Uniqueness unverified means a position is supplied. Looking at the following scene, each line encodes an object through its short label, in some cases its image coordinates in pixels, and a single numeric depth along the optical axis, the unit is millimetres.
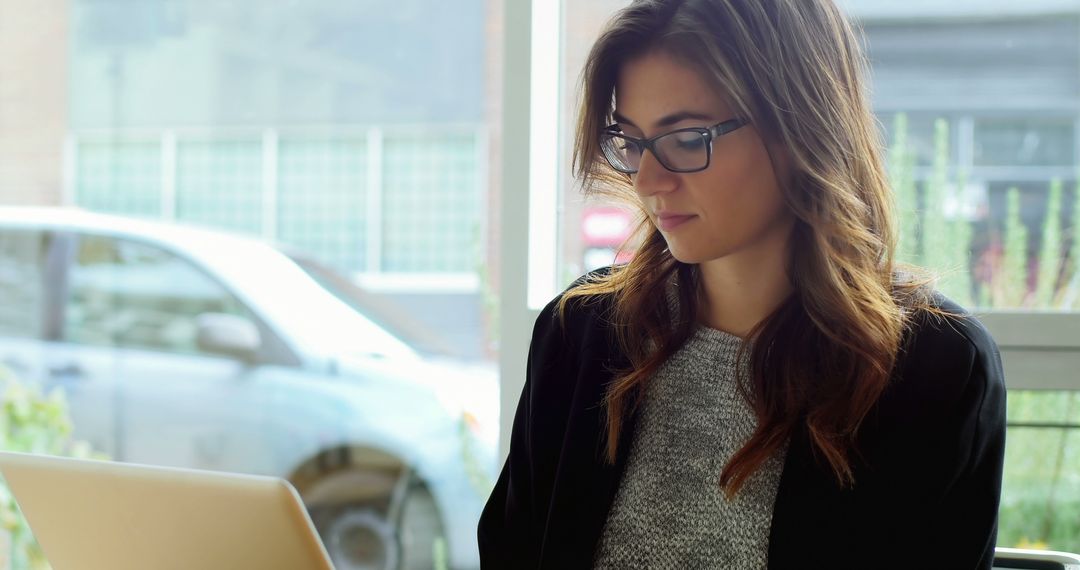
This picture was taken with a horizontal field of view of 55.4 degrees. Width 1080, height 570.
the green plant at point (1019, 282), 1844
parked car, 2459
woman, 1235
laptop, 1017
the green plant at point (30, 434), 2561
